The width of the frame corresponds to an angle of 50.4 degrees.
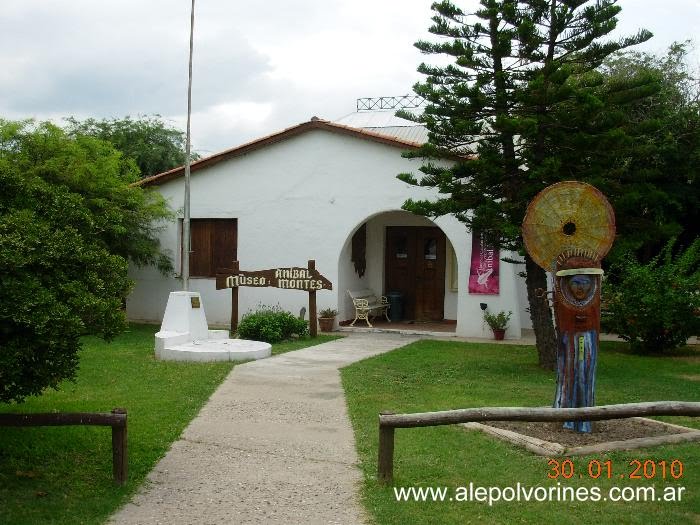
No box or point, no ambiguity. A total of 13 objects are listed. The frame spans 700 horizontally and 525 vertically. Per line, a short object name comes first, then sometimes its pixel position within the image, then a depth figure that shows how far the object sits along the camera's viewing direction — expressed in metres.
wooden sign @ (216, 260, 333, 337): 15.62
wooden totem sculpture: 7.57
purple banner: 16.02
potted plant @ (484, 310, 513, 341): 15.84
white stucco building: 16.83
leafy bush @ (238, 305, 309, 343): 14.81
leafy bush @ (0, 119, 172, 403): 5.32
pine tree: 11.05
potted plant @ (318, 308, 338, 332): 17.00
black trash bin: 18.78
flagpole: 15.52
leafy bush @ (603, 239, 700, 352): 13.47
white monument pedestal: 12.51
